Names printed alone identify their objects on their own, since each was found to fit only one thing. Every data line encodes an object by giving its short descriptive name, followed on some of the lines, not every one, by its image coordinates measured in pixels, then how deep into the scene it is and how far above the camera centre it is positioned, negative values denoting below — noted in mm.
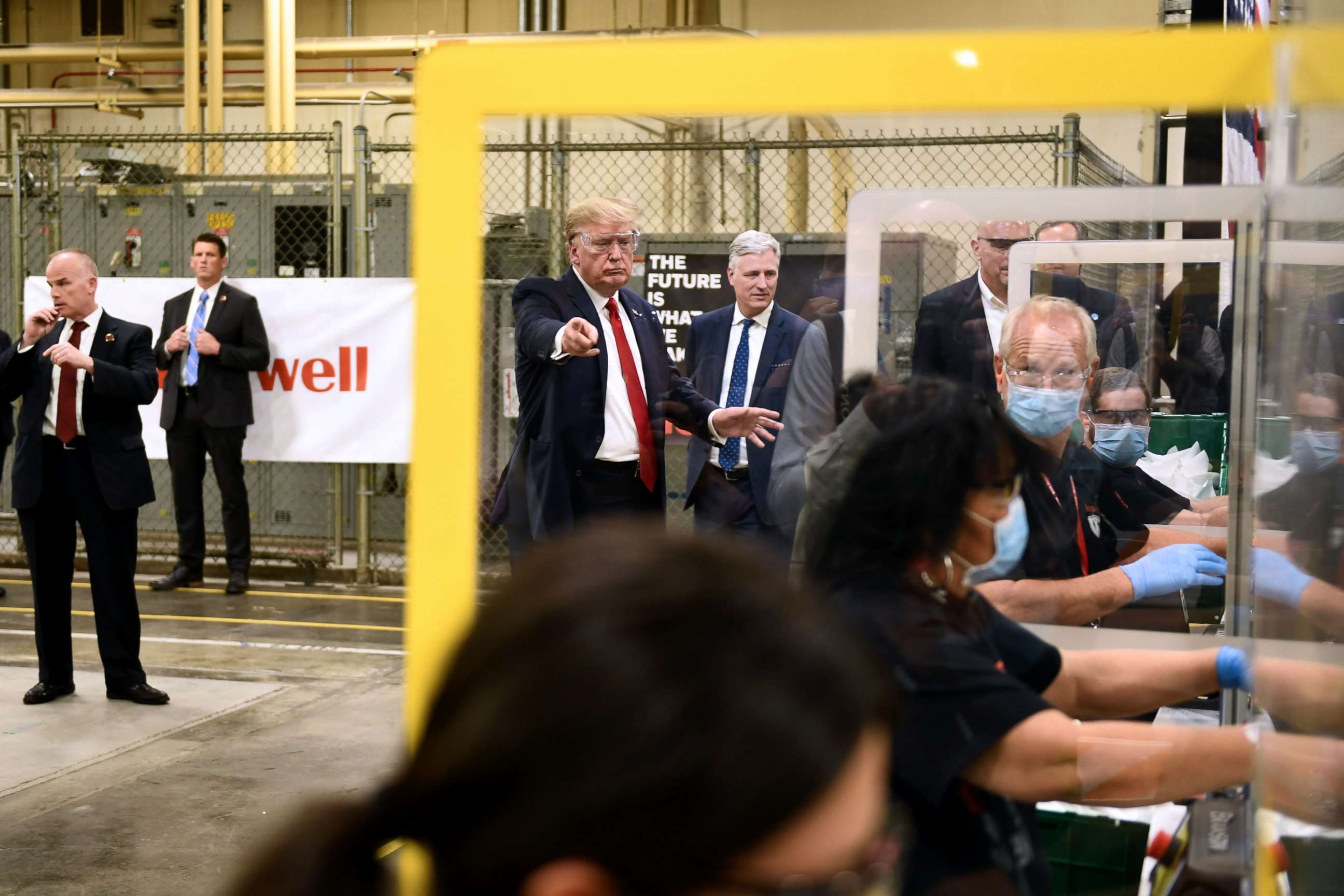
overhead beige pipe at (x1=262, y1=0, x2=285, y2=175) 11141 +2406
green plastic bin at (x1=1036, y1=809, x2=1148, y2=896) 1893 -725
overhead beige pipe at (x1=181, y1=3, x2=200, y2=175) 11609 +2459
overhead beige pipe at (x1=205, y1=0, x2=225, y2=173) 11430 +2505
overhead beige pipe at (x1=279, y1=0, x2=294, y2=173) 11266 +2386
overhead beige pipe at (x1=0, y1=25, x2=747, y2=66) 11961 +2768
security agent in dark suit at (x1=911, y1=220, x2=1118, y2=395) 1866 +61
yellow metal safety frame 1738 +352
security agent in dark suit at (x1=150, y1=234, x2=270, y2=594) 7793 -89
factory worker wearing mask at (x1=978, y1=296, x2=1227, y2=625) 1862 -227
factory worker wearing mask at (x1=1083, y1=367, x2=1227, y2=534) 2143 -155
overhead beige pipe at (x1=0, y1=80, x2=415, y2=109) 12531 +2423
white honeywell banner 7711 -80
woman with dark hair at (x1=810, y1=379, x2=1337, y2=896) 1555 -379
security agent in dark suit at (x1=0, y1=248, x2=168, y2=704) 5414 -378
